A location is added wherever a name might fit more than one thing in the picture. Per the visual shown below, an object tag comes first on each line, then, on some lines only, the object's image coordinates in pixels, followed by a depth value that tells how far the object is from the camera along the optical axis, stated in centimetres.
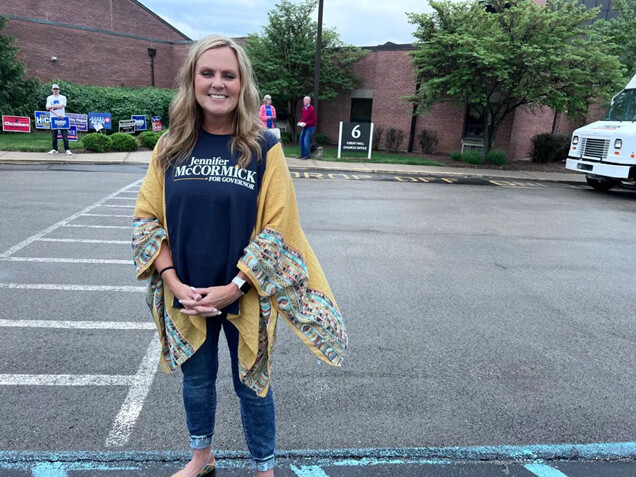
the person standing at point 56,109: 1400
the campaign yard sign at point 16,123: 1828
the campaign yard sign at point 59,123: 1424
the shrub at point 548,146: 1909
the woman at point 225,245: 186
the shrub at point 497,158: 1764
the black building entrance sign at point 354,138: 1733
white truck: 1130
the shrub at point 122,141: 1611
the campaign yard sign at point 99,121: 1915
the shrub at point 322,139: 2157
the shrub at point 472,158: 1761
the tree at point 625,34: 1698
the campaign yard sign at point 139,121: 1998
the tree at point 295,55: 1972
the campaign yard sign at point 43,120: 1792
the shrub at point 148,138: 1683
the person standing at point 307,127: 1512
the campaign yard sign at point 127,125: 1933
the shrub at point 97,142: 1547
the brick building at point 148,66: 2011
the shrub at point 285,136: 2202
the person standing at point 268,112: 1540
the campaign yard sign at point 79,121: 1839
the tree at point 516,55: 1439
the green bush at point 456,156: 1825
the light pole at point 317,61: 1609
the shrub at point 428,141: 2023
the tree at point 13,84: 1902
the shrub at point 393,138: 2058
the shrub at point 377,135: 2122
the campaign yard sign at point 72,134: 1788
